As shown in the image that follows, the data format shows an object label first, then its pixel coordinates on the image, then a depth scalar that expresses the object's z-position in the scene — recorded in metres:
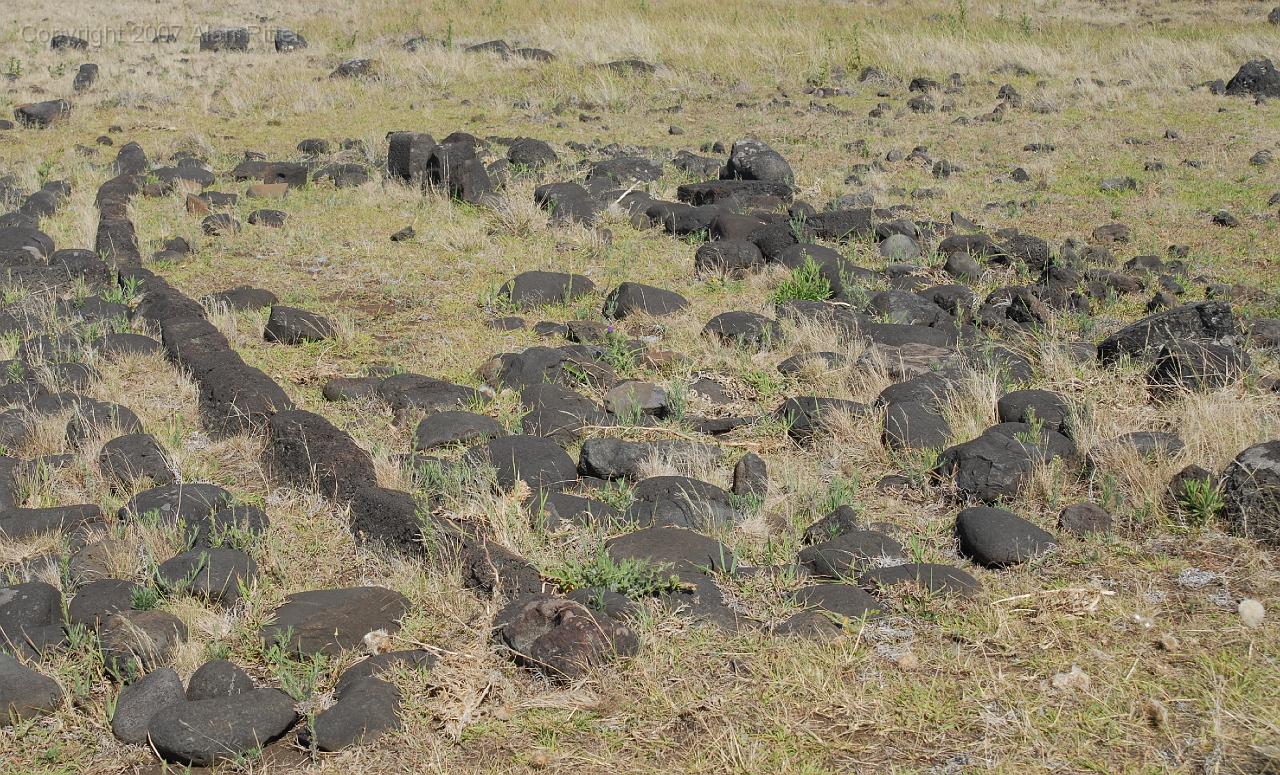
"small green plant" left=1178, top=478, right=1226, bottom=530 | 4.71
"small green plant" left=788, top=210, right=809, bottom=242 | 10.00
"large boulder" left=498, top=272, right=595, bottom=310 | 8.79
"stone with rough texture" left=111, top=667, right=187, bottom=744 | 3.82
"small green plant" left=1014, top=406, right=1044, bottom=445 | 5.62
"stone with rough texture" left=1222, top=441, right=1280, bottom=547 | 4.54
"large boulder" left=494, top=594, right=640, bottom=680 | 4.00
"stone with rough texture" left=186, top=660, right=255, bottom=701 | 3.96
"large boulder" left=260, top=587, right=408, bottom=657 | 4.25
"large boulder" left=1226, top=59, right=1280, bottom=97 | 16.55
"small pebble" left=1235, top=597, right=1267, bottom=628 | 3.99
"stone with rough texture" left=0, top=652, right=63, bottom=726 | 3.85
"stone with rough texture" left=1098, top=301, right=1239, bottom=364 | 6.83
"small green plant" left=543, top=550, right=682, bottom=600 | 4.44
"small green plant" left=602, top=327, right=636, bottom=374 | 7.36
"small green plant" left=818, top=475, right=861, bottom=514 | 5.26
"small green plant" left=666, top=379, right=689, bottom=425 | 6.45
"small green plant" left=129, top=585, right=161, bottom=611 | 4.46
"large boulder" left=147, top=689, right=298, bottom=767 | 3.68
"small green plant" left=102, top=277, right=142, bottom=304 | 8.70
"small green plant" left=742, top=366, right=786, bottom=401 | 6.94
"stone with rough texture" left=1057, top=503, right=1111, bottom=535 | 4.79
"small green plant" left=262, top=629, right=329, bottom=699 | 3.97
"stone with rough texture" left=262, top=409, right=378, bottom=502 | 5.56
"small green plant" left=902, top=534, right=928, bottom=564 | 4.72
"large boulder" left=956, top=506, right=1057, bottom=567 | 4.65
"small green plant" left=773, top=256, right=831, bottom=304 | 8.58
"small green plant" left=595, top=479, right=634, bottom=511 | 5.37
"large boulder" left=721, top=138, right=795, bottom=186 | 12.16
